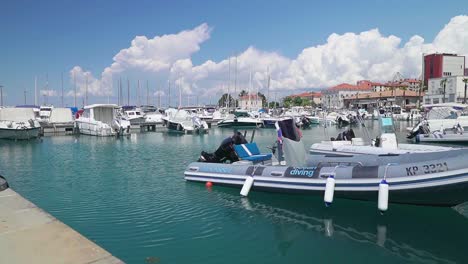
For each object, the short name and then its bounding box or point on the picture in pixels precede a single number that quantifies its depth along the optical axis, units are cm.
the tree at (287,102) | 13250
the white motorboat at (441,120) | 3057
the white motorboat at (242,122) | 5025
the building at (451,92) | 9562
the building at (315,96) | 17440
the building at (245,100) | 13268
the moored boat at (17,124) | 3150
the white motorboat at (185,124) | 4253
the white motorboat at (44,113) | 4899
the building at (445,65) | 12825
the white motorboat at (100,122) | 3591
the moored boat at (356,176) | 819
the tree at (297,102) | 13262
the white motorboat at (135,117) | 4756
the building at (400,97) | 10670
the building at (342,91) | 14500
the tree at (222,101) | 12015
